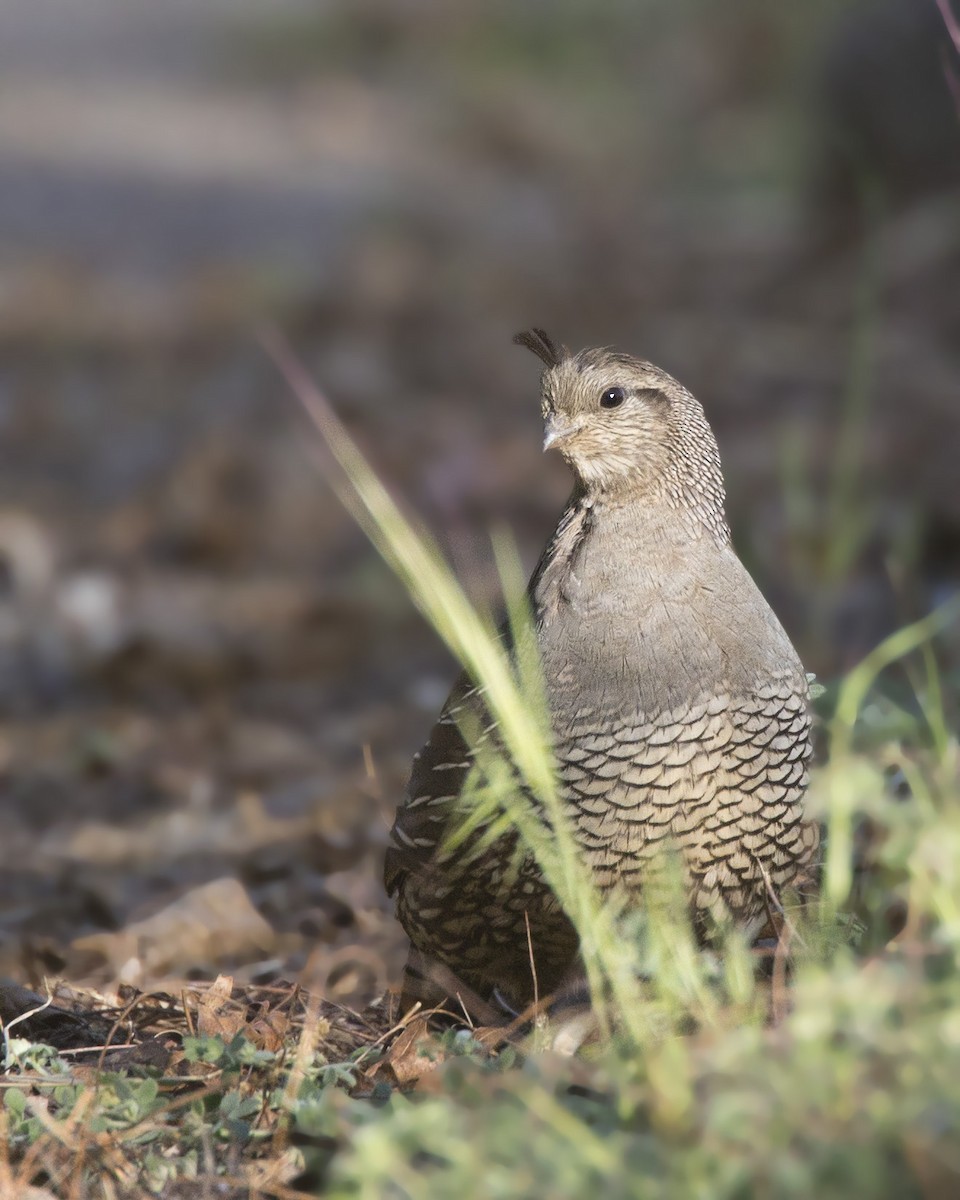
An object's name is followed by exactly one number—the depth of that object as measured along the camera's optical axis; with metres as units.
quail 6.59
